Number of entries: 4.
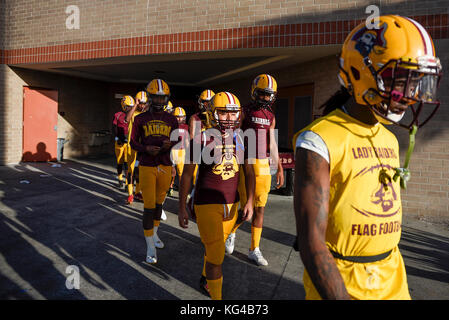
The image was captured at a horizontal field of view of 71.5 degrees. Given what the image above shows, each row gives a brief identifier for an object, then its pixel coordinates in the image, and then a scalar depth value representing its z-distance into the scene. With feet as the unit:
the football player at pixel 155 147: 14.82
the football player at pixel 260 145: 14.61
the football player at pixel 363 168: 4.38
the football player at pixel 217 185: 9.91
